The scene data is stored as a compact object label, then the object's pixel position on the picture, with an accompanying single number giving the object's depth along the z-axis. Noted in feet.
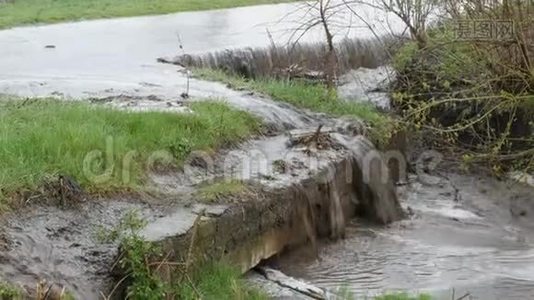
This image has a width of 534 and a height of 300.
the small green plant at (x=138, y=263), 36.81
